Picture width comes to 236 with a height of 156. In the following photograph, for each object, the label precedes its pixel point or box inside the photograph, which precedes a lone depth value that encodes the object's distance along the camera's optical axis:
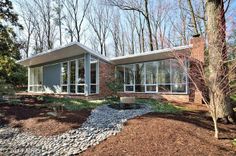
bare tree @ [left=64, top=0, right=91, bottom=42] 15.72
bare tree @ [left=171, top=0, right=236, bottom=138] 3.31
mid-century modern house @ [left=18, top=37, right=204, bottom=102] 6.63
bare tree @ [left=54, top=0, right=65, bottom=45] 16.04
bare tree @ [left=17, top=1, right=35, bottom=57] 16.20
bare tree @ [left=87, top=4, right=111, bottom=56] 16.34
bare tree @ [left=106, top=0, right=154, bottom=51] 10.53
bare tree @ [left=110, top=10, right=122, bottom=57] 16.41
